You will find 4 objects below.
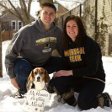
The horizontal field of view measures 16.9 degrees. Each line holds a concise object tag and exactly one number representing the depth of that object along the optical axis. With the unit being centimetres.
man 520
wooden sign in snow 438
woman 473
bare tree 1282
